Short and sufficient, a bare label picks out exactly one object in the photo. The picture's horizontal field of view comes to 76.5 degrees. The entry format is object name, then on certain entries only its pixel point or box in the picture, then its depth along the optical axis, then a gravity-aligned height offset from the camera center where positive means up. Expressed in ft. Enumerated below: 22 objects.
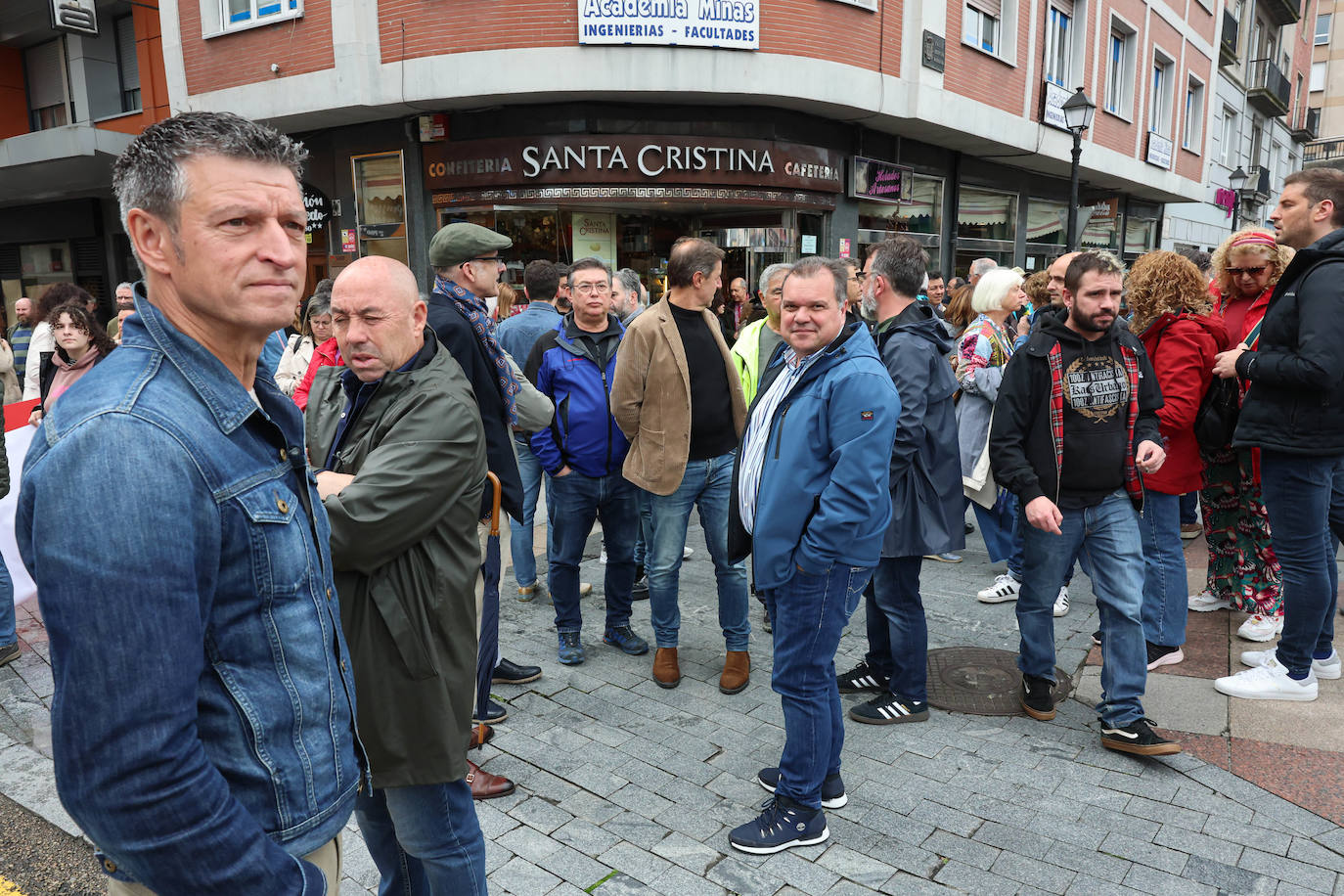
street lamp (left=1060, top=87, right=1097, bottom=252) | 44.09 +8.61
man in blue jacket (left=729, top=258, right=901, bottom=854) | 9.69 -2.58
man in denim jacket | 3.52 -1.18
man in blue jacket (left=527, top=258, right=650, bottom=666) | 15.30 -2.90
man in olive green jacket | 6.97 -2.48
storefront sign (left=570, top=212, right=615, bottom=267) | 43.52 +2.89
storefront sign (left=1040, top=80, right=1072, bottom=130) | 54.54 +11.45
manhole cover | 13.64 -6.59
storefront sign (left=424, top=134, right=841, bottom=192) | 40.81 +6.27
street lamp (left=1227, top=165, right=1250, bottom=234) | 86.75 +10.33
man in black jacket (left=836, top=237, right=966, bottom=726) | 12.77 -2.94
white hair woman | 17.83 -2.42
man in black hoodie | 11.99 -2.40
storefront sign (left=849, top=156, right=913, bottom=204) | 46.62 +5.89
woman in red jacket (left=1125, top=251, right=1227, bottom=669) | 13.97 -1.42
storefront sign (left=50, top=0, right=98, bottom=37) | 40.60 +13.48
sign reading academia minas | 37.76 +11.87
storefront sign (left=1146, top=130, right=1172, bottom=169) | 69.87 +10.91
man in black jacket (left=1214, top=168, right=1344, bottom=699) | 12.03 -1.85
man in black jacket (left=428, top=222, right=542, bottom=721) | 11.97 -0.47
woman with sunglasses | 15.29 -4.24
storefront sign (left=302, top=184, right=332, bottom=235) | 46.09 +4.85
